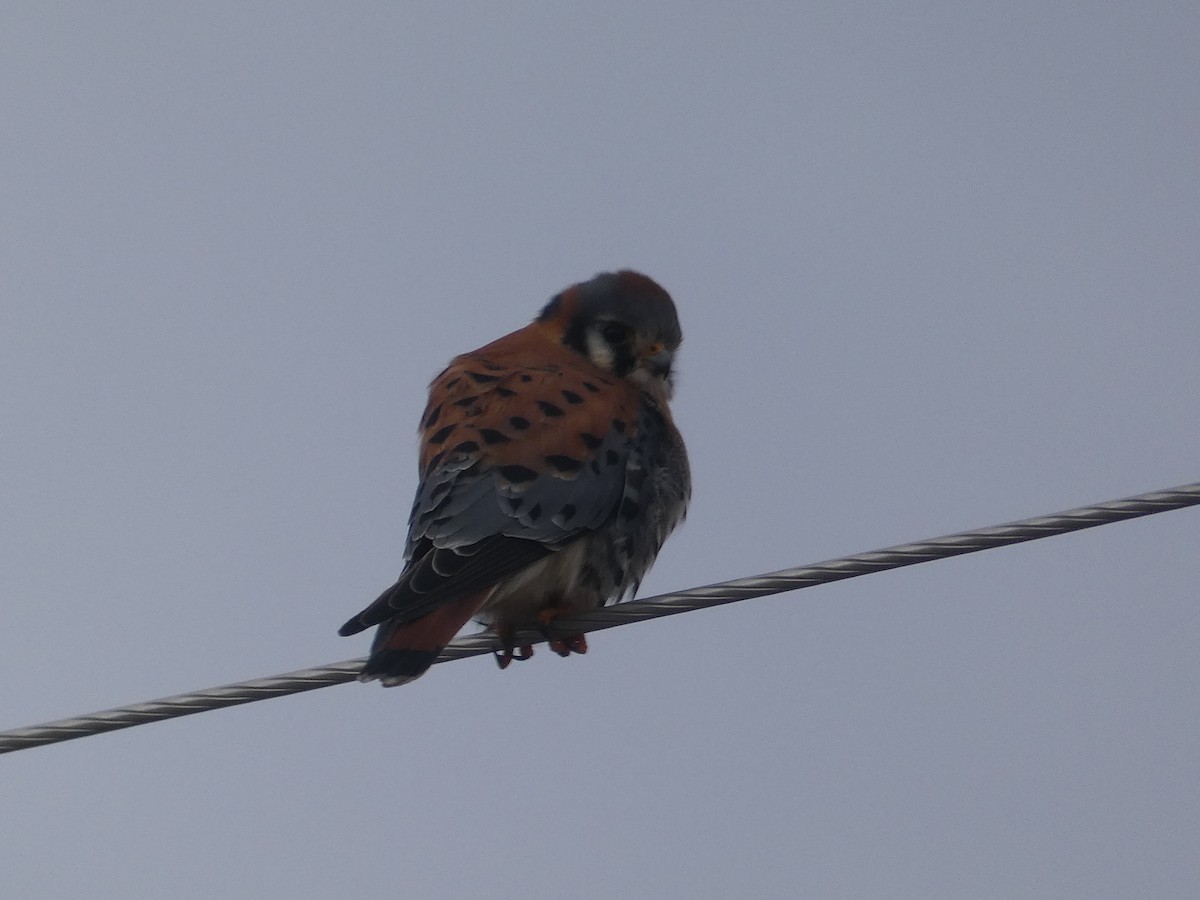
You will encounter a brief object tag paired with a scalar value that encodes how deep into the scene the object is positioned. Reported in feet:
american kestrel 25.71
